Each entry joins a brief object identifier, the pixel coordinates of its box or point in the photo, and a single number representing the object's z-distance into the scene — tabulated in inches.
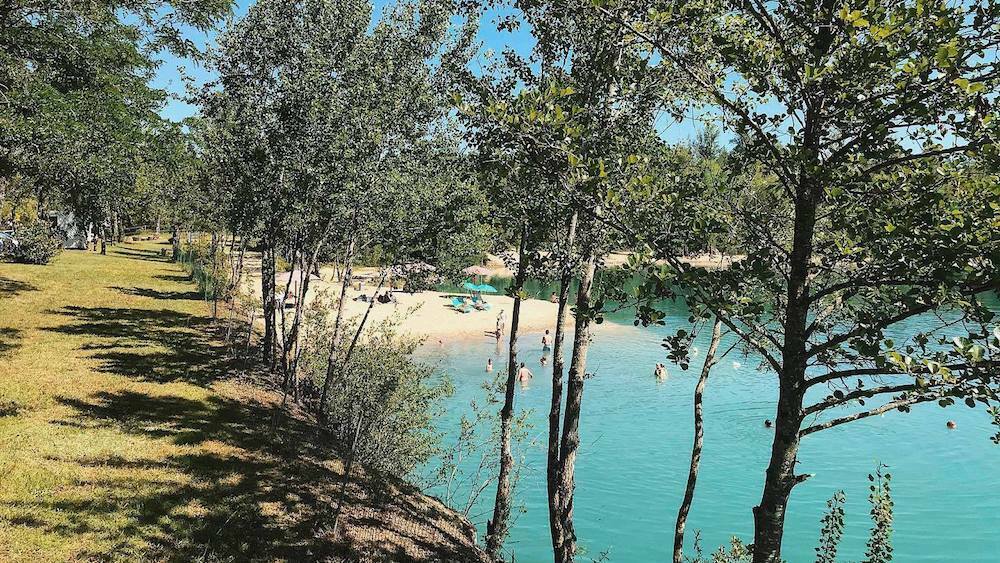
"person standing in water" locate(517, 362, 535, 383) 1279.5
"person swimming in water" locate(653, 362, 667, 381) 1323.6
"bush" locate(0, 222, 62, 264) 1146.0
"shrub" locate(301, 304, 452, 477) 590.6
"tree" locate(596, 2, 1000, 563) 151.8
